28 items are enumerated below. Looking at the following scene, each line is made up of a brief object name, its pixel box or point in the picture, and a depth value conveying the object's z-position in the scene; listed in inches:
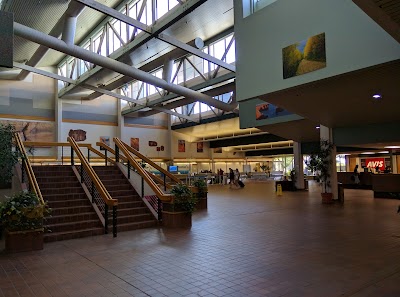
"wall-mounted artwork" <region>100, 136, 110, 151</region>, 939.3
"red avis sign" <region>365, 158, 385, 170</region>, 950.3
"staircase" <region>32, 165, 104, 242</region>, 268.2
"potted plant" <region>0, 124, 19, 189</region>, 270.6
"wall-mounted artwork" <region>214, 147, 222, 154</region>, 1177.8
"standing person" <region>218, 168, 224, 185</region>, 1035.4
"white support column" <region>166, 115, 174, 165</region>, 1075.9
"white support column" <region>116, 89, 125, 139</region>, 968.9
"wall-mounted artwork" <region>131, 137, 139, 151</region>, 994.7
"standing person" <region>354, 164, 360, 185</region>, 751.4
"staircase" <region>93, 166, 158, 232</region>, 303.4
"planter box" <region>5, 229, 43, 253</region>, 218.7
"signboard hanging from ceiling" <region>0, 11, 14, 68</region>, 94.7
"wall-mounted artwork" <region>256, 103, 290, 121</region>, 511.0
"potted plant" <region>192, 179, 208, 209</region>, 434.9
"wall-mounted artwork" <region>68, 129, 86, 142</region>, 879.7
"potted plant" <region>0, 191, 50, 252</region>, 220.2
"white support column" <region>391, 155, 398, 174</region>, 795.4
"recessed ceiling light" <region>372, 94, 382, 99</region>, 299.3
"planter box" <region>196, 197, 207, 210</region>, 430.6
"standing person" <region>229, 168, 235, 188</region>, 882.4
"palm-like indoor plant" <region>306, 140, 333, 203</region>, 496.4
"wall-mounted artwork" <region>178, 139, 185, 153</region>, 1106.4
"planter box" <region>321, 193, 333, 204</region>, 480.1
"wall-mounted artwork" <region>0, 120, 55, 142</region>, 798.5
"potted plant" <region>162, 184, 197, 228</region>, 301.3
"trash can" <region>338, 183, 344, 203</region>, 504.1
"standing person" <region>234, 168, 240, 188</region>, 844.6
